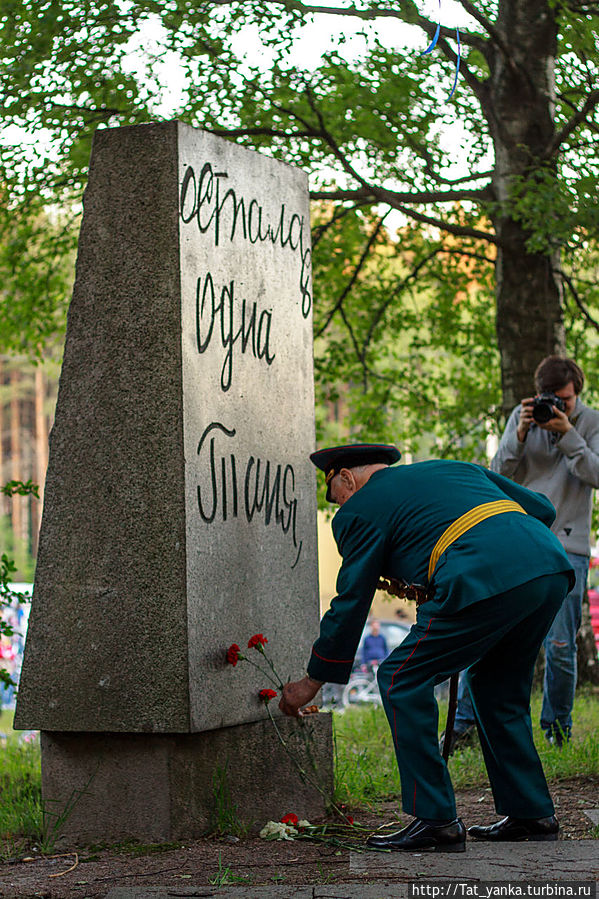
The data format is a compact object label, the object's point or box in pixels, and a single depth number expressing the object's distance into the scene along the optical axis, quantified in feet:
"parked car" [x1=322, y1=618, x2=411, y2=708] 57.21
